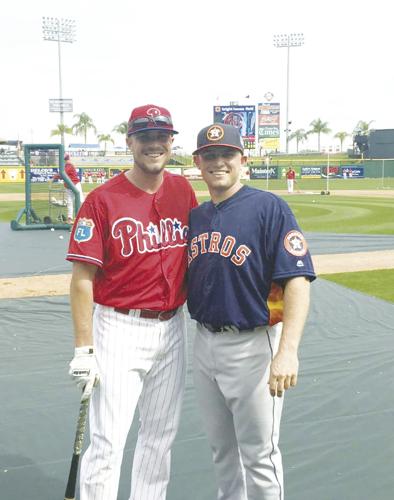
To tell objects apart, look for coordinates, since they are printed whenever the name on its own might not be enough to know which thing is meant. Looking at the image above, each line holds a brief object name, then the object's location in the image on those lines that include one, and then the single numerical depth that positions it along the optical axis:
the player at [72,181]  14.33
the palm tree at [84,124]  93.56
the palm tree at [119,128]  94.69
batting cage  13.73
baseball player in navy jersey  2.38
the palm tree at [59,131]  75.70
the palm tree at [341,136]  92.81
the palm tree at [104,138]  95.44
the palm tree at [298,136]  104.24
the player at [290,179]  26.42
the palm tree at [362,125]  88.22
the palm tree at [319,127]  93.19
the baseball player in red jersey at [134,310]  2.47
